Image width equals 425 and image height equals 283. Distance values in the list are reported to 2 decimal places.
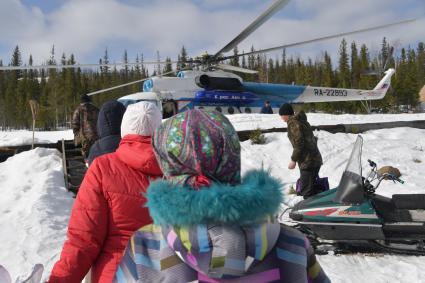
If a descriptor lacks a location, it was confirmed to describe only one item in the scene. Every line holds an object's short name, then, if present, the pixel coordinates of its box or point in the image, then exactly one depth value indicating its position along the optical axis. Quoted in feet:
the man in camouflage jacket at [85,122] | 19.67
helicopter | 40.60
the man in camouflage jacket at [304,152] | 18.48
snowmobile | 14.16
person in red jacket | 5.14
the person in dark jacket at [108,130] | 8.82
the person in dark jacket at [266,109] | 48.78
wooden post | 29.77
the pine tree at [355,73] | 196.75
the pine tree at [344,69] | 193.14
